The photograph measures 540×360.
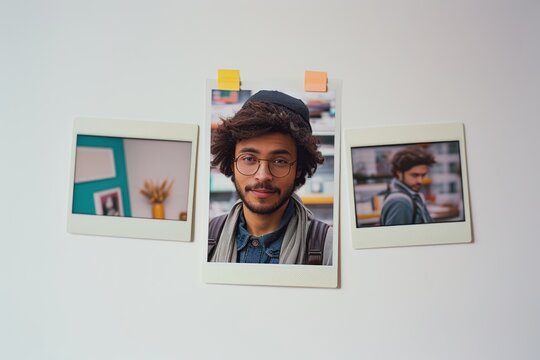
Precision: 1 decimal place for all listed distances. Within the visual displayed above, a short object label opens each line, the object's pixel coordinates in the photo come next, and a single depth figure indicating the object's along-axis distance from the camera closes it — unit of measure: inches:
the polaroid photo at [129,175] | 13.4
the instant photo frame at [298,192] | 13.2
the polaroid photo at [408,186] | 13.3
